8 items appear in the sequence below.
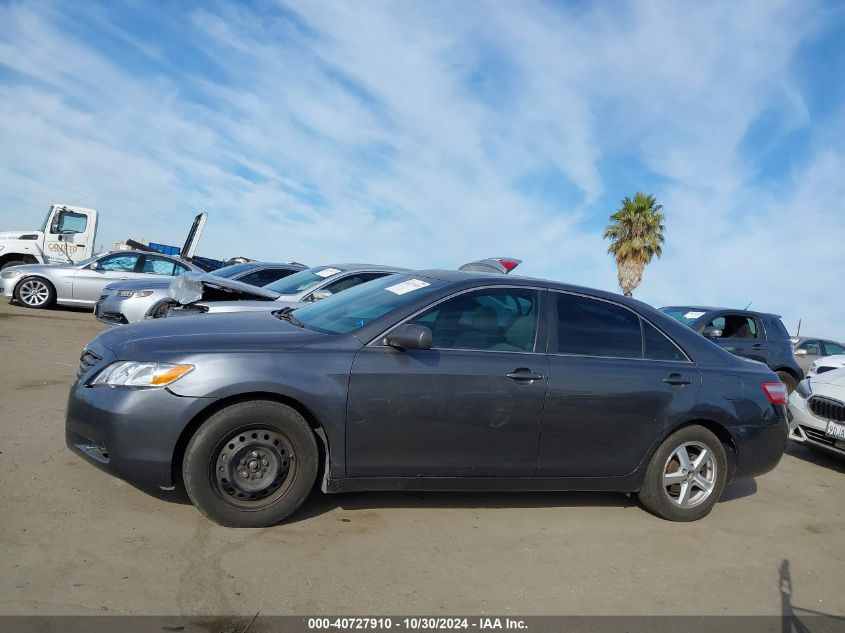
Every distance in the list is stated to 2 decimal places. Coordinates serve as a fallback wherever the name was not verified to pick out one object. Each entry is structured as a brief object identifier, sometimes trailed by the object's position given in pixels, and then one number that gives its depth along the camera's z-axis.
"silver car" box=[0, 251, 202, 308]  13.37
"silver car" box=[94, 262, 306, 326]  9.65
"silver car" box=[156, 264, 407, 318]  7.04
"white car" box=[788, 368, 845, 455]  6.56
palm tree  30.83
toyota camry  3.55
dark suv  10.62
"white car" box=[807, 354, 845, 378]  11.96
